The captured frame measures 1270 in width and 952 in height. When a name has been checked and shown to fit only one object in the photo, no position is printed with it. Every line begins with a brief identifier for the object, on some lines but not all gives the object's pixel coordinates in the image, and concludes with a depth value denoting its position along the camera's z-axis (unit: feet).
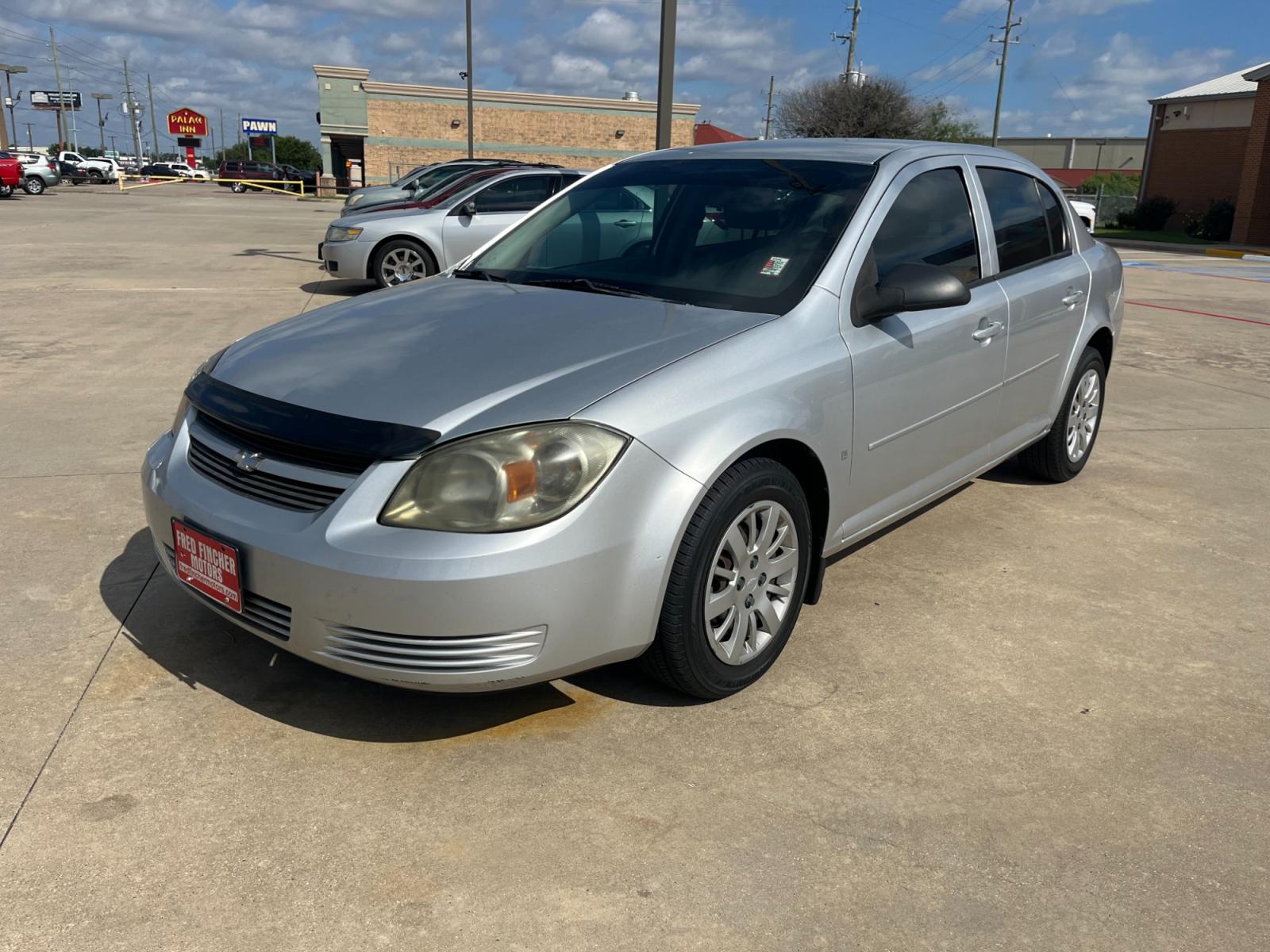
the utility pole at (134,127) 355.36
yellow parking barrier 173.17
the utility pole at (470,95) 104.86
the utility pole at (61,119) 305.47
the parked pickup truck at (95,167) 176.24
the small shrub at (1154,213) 127.75
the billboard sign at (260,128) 274.98
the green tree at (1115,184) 174.19
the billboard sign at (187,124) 307.58
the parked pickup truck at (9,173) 115.55
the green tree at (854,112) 139.95
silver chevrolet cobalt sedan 8.79
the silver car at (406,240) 38.40
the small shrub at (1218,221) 109.29
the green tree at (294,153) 396.98
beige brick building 175.22
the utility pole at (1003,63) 167.22
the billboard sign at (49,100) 328.54
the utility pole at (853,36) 183.32
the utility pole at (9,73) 280.02
